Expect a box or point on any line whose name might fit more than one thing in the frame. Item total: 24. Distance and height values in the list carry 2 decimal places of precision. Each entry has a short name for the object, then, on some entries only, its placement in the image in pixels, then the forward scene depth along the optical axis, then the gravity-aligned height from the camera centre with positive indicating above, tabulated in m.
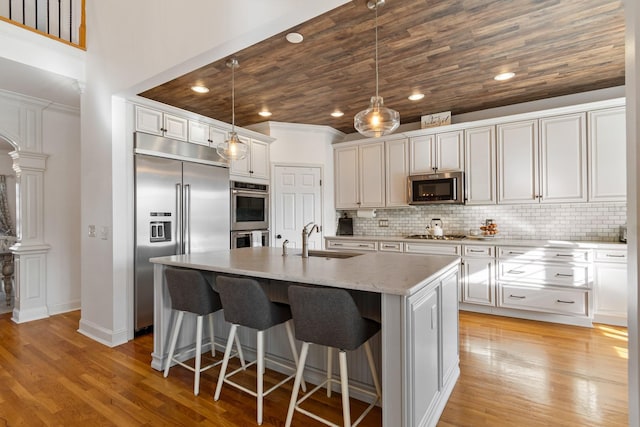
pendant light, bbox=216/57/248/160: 3.02 +0.63
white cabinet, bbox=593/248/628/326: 3.39 -0.78
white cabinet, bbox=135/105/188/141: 3.35 +1.00
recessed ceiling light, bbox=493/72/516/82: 3.35 +1.43
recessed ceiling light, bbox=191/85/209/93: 3.66 +1.45
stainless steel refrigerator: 3.29 +0.11
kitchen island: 1.56 -0.50
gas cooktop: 4.38 -0.32
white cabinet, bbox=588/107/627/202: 3.49 +0.62
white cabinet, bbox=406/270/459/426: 1.60 -0.75
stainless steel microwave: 4.33 +0.35
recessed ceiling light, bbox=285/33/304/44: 2.59 +1.43
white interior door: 4.99 +0.18
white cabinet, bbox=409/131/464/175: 4.38 +0.84
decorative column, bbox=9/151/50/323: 3.74 -0.30
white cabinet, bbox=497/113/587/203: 3.70 +0.62
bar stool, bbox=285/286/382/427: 1.63 -0.57
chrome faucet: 2.59 -0.23
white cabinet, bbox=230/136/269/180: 4.41 +0.73
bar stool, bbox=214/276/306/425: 1.93 -0.57
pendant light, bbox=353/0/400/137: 2.29 +0.68
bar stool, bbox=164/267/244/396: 2.25 -0.59
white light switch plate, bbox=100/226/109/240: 3.18 -0.16
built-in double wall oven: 4.30 +0.02
